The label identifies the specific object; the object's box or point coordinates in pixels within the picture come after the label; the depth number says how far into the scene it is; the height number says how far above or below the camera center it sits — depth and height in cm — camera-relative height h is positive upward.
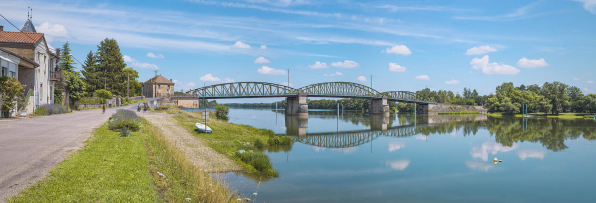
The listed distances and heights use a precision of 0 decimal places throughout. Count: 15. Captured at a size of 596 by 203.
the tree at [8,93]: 2561 +72
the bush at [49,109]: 3125 -77
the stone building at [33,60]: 3322 +456
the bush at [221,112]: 5105 -158
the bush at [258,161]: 1815 -342
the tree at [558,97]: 9406 +139
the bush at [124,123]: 2131 -139
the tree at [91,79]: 7706 +543
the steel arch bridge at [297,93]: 10912 +389
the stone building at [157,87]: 11844 +542
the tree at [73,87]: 4688 +213
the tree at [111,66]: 7972 +880
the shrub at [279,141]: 3003 -366
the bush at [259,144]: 2755 -354
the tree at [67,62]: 7042 +854
